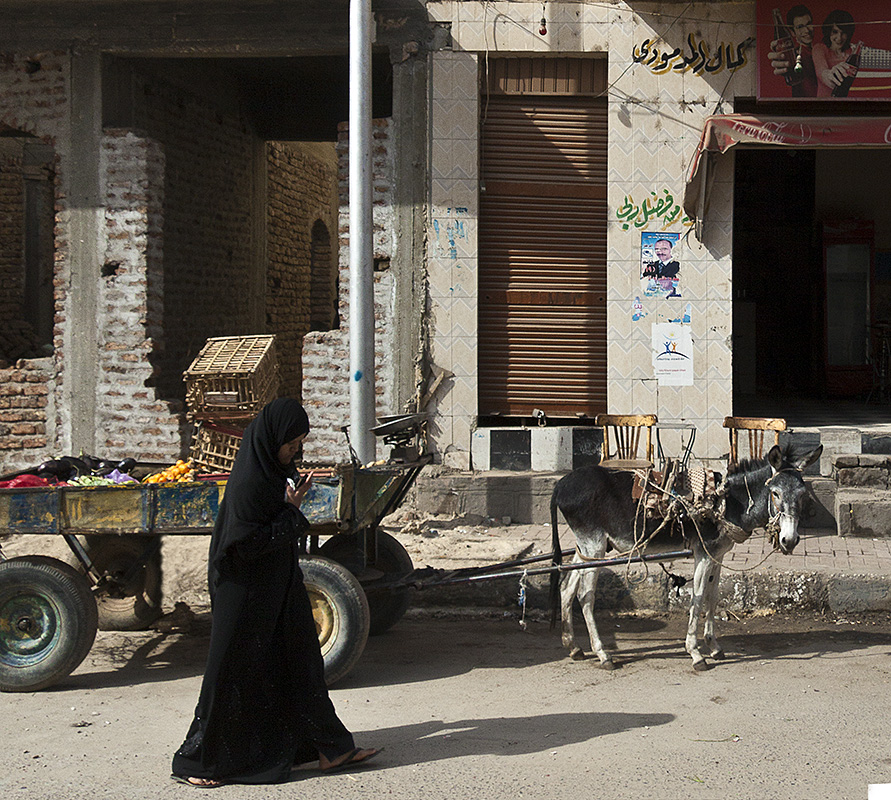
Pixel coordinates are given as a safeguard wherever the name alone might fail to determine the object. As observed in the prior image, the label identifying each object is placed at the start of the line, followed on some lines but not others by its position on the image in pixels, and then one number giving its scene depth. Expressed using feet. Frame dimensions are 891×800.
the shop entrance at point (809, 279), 49.80
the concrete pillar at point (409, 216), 33.47
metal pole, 26.35
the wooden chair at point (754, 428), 30.22
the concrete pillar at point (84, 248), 34.30
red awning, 31.01
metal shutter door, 33.91
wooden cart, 19.15
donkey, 20.20
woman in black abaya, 14.99
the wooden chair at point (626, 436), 30.48
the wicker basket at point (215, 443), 26.84
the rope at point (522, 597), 21.20
